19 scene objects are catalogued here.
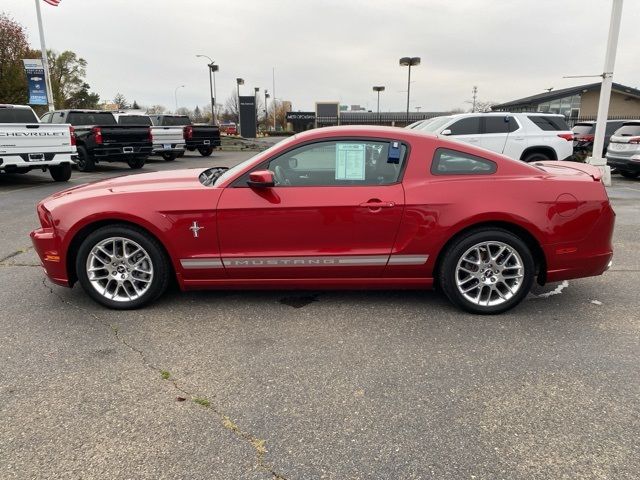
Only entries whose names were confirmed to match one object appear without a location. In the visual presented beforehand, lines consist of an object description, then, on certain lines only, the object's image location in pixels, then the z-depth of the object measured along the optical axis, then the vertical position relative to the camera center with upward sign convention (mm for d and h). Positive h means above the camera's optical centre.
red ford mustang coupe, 3666 -770
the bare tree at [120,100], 100519 +5826
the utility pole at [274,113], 72812 +2044
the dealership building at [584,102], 33341 +1701
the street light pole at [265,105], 67250 +3146
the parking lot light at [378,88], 40084 +3148
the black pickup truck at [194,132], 20172 -212
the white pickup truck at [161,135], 18281 -291
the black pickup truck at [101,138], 14070 -302
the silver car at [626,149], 12727 -683
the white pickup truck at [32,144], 10156 -346
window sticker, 3758 -276
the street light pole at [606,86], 11039 +913
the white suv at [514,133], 10891 -186
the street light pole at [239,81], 47156 +4498
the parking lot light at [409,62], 26797 +3588
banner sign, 21062 +2118
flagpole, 20562 +2993
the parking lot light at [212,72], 38012 +4266
